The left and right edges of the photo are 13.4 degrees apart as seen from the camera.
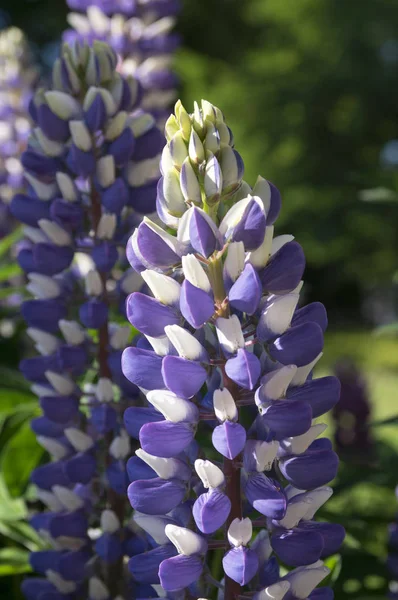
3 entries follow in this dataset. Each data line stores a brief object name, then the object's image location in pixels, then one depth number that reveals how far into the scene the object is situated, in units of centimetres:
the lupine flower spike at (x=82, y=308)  57
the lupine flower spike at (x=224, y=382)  47
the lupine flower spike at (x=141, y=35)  106
